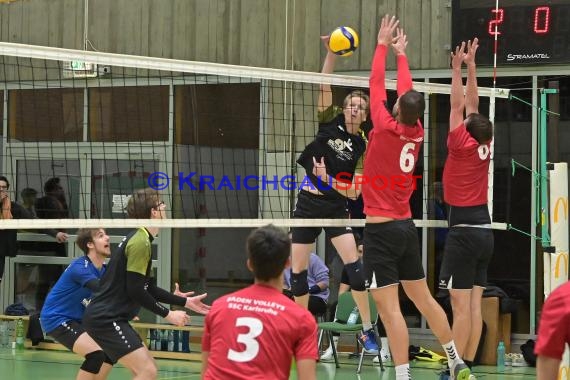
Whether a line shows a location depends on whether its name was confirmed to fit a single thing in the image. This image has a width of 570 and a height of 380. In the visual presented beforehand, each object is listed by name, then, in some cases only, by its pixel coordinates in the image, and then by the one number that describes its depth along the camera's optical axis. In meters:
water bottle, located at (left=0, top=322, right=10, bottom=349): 15.27
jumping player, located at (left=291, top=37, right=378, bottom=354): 9.41
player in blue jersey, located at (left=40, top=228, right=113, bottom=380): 8.65
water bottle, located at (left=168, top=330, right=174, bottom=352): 14.18
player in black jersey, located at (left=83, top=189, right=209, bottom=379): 7.91
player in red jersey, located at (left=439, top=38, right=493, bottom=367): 8.98
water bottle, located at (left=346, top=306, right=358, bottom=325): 13.09
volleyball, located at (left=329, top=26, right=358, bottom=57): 9.17
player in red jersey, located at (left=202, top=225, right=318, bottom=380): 4.72
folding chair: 12.65
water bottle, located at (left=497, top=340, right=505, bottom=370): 13.01
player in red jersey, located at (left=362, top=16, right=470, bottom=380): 8.07
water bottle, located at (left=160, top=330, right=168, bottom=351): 14.27
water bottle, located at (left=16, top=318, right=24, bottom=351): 14.84
